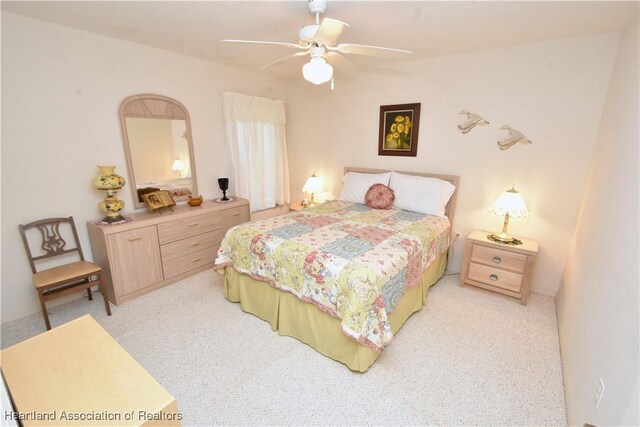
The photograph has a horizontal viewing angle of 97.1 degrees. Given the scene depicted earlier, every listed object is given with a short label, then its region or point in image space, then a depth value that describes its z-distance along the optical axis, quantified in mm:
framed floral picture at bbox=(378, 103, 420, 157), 3330
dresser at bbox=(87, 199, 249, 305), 2572
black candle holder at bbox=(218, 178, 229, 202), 3545
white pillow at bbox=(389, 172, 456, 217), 3082
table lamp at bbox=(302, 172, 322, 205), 4066
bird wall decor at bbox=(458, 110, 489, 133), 2910
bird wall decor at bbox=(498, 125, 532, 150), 2711
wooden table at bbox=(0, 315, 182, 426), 945
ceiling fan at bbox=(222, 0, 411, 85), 1801
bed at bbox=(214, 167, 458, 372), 1785
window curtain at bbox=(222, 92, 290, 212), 3699
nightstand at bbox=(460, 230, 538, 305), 2596
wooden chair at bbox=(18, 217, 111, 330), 2232
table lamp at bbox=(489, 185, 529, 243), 2609
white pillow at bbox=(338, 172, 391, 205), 3492
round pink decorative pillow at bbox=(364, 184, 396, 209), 3268
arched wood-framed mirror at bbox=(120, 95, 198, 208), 2859
